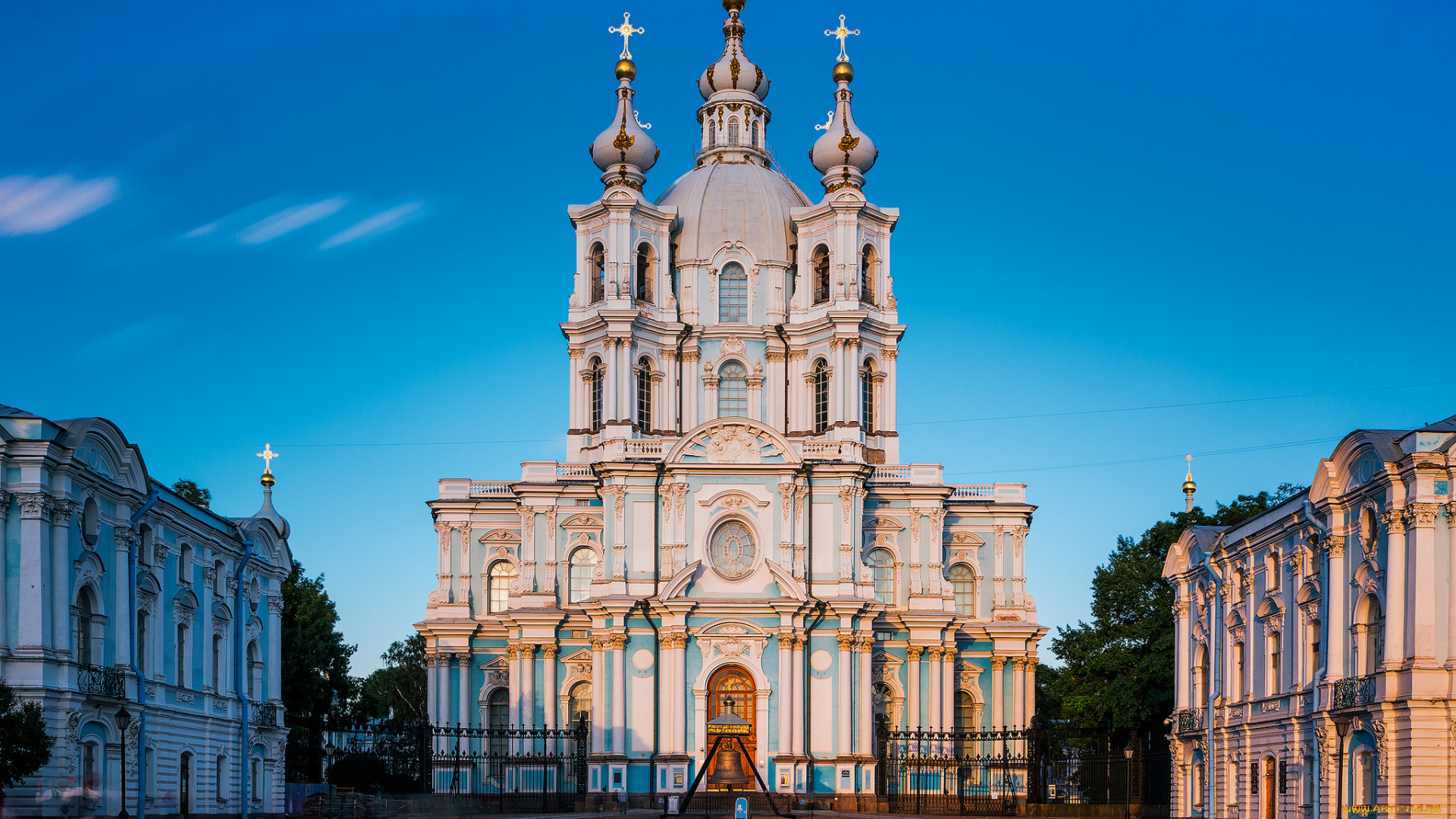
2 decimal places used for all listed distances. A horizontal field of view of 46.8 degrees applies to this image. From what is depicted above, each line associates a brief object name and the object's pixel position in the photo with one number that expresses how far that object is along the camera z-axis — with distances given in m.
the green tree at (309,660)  58.75
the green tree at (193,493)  52.30
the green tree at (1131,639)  50.34
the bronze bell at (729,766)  51.25
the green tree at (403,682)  89.06
